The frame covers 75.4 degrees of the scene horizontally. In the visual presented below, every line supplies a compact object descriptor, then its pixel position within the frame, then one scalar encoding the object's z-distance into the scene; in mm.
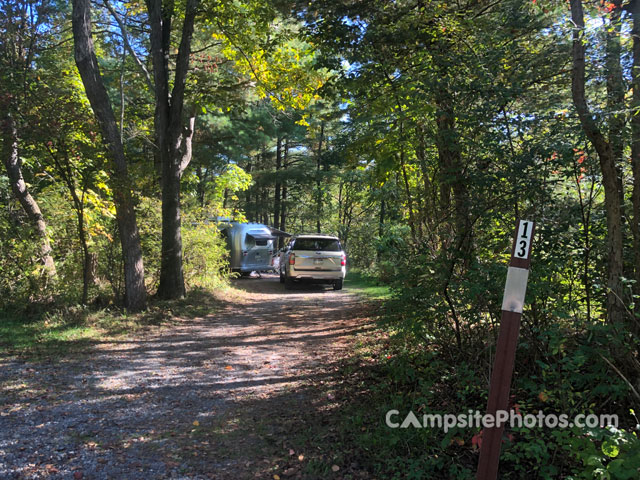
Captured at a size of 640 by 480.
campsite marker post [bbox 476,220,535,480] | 2133
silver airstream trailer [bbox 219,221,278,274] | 18344
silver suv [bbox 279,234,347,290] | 14438
